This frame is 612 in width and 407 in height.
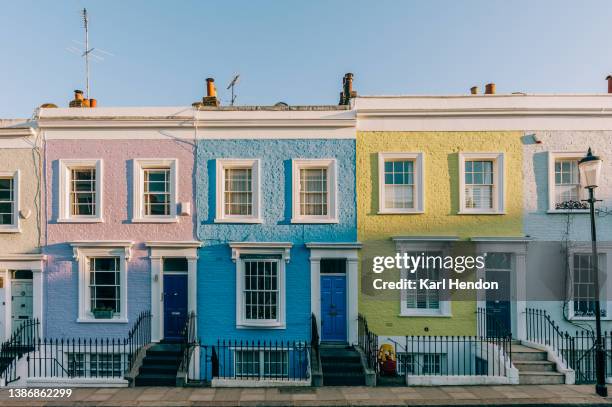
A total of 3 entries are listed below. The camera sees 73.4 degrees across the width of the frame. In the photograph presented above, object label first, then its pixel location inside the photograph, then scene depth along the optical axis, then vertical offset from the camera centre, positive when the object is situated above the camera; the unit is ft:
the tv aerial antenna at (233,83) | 50.62 +15.33
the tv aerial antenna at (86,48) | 46.70 +18.44
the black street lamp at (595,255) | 31.01 -3.89
